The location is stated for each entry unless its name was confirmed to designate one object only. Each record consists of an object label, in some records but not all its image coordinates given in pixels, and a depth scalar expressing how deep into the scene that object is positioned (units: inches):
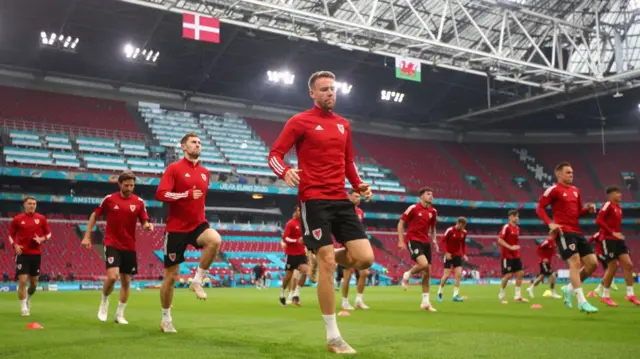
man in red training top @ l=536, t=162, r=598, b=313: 425.4
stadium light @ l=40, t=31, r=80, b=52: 1430.9
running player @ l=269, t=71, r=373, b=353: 240.2
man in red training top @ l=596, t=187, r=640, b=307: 519.8
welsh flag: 1274.6
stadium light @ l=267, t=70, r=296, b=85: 1673.2
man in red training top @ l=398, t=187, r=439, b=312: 528.7
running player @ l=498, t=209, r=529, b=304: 673.0
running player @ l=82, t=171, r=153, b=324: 402.6
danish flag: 1070.4
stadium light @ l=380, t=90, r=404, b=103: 1884.0
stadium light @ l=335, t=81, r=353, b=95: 1774.6
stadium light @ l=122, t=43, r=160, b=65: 1491.1
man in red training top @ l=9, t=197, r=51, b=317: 490.6
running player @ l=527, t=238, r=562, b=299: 749.8
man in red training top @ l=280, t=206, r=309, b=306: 622.2
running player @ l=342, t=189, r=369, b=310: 524.4
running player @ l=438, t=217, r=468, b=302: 674.2
